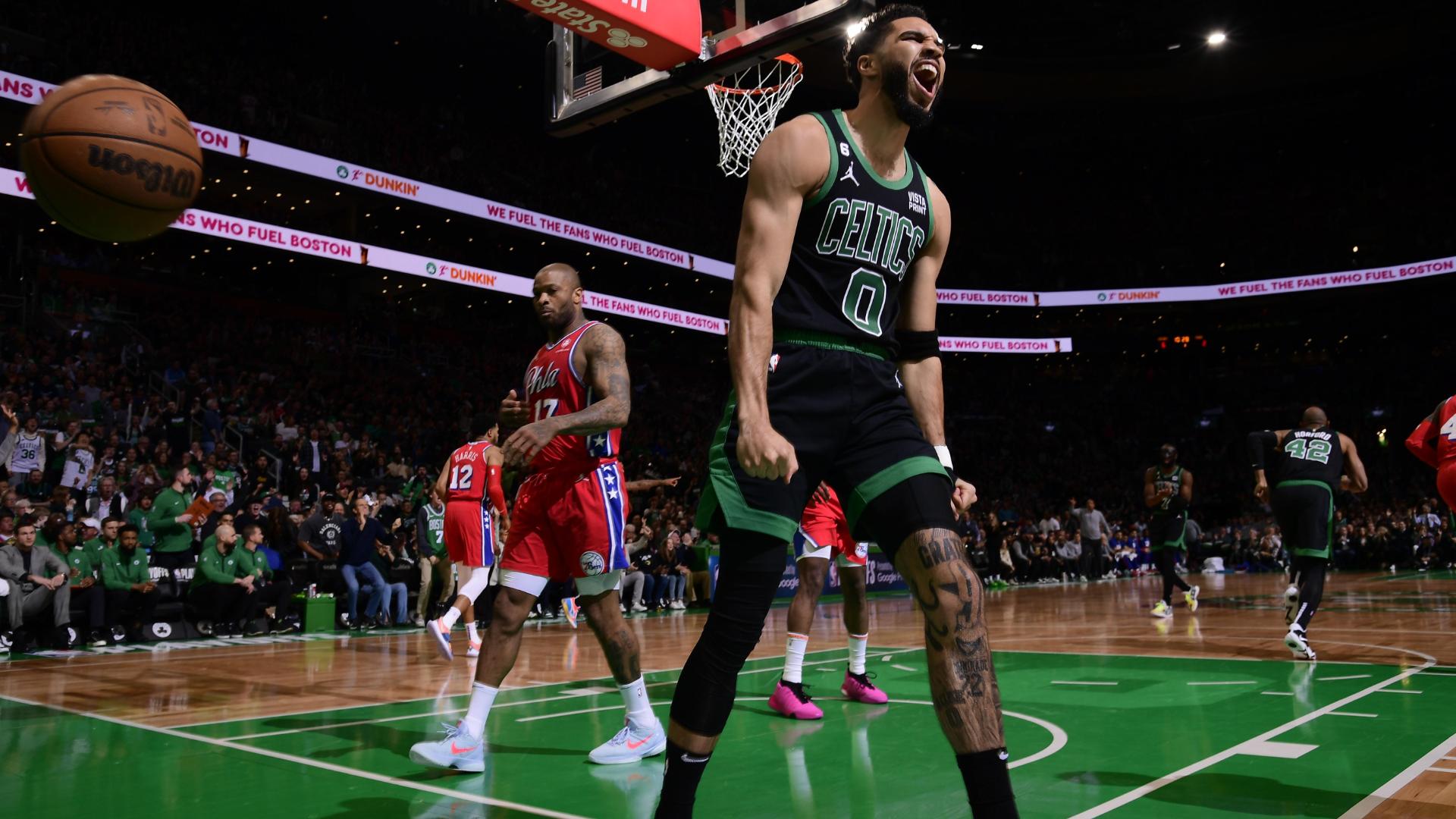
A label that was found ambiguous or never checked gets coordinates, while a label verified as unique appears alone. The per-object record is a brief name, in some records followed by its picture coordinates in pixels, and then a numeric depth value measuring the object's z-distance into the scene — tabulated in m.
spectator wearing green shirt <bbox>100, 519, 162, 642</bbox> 10.06
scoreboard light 39.94
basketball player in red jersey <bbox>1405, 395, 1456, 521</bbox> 5.52
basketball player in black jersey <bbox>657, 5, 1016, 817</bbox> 2.40
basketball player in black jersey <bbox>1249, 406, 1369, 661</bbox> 7.17
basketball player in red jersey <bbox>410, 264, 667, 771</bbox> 4.20
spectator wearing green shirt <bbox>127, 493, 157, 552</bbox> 11.30
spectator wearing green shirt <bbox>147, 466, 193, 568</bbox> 11.08
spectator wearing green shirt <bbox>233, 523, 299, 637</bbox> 10.98
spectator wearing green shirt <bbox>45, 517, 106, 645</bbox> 9.74
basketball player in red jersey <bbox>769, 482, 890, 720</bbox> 5.56
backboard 6.80
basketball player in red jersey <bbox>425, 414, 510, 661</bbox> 8.37
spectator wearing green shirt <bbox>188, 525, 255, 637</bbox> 10.62
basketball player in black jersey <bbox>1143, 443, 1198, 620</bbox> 11.65
